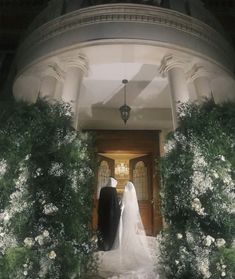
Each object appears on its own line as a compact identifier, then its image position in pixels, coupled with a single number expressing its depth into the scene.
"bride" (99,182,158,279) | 6.54
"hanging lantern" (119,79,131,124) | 9.41
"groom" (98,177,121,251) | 8.56
